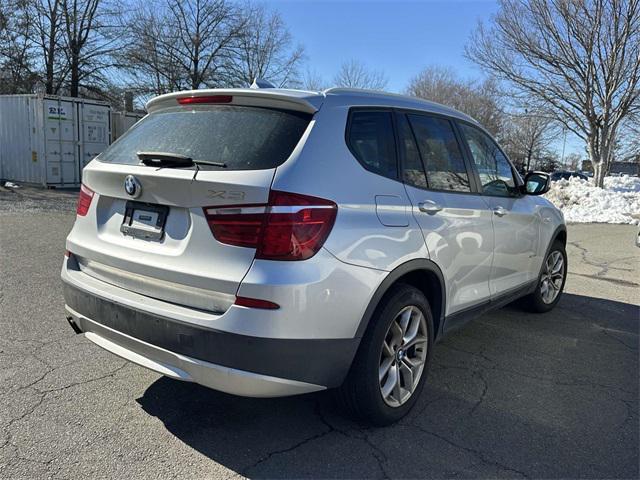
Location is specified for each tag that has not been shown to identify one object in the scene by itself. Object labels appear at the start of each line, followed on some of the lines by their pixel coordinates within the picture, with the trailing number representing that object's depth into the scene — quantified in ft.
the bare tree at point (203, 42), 90.33
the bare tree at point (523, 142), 163.22
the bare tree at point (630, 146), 70.34
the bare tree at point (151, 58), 87.51
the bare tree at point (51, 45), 80.02
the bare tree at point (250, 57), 92.84
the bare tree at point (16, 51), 78.02
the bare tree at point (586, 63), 59.47
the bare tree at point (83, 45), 82.23
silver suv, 7.84
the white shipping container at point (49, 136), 50.93
